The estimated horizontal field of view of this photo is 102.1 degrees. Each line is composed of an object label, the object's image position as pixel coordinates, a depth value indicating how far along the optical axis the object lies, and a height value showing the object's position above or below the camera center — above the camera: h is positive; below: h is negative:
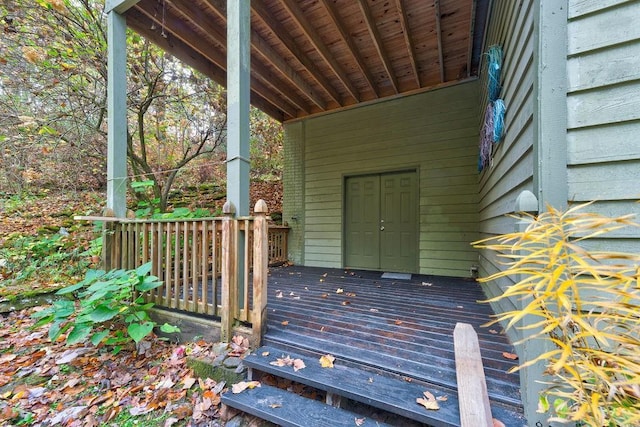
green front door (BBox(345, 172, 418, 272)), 4.69 -0.12
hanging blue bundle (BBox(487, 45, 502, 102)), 2.35 +1.34
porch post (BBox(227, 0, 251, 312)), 2.20 +0.90
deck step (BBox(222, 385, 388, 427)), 1.38 -1.11
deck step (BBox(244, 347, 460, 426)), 1.27 -0.97
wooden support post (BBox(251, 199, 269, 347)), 1.97 -0.42
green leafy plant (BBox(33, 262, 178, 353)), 2.06 -0.79
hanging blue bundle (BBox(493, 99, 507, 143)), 2.20 +0.85
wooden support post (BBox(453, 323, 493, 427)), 1.17 -0.86
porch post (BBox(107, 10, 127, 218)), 2.89 +1.13
